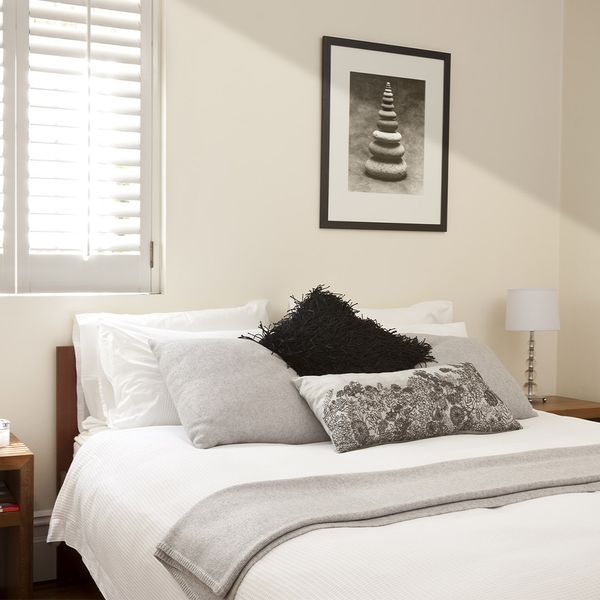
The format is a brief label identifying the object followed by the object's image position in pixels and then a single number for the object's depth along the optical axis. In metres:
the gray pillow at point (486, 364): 2.93
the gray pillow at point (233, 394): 2.47
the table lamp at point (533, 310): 3.71
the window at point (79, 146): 3.01
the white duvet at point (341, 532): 1.43
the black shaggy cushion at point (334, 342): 2.77
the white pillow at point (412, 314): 3.41
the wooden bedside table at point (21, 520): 2.57
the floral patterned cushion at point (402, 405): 2.45
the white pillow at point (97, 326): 2.96
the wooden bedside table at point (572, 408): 3.60
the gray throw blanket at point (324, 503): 1.63
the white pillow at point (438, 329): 3.28
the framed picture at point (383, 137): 3.54
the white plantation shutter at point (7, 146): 2.98
